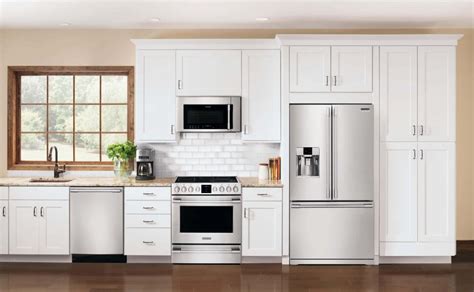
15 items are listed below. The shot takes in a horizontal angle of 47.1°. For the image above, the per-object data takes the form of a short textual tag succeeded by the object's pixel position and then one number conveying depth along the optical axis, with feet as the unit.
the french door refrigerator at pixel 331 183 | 17.85
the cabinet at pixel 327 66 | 18.07
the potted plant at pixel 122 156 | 19.16
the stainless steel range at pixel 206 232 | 18.11
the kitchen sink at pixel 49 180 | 19.22
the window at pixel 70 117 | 20.56
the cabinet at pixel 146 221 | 18.11
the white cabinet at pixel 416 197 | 18.11
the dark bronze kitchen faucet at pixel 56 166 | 19.83
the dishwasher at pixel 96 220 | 18.10
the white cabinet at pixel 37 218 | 18.04
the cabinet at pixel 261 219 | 18.01
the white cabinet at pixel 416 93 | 18.06
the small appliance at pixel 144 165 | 19.26
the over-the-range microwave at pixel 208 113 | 18.95
